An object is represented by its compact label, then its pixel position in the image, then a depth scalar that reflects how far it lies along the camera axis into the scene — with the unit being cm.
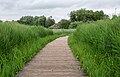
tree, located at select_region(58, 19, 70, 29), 3579
